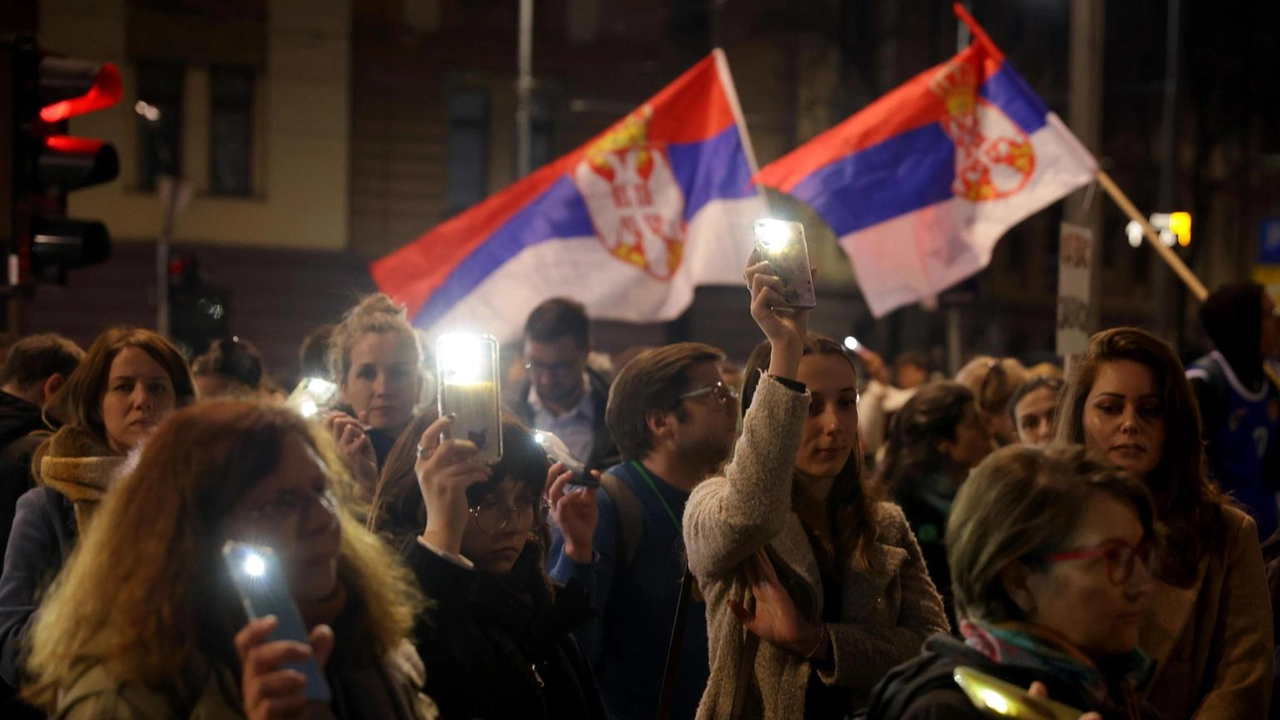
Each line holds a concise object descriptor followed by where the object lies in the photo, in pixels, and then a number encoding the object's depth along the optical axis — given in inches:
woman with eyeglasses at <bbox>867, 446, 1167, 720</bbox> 105.8
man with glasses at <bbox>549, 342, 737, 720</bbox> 187.8
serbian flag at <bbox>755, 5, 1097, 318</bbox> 376.5
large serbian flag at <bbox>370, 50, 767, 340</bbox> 396.5
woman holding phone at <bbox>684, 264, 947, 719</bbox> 145.8
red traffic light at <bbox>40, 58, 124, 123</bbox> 312.8
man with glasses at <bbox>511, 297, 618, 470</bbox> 328.8
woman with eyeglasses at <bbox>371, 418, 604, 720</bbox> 135.9
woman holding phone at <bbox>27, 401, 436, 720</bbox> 99.7
